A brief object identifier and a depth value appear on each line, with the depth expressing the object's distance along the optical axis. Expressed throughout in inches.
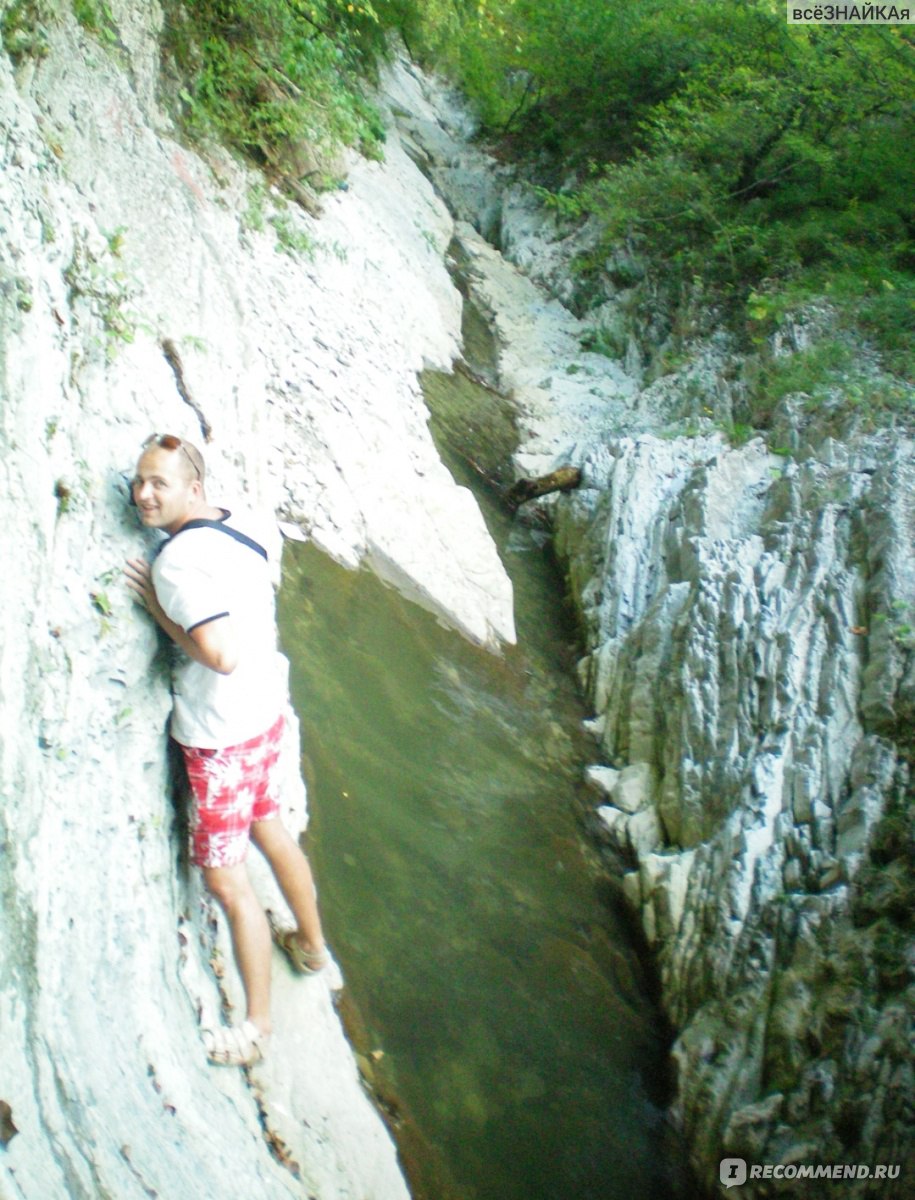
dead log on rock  378.0
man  108.1
